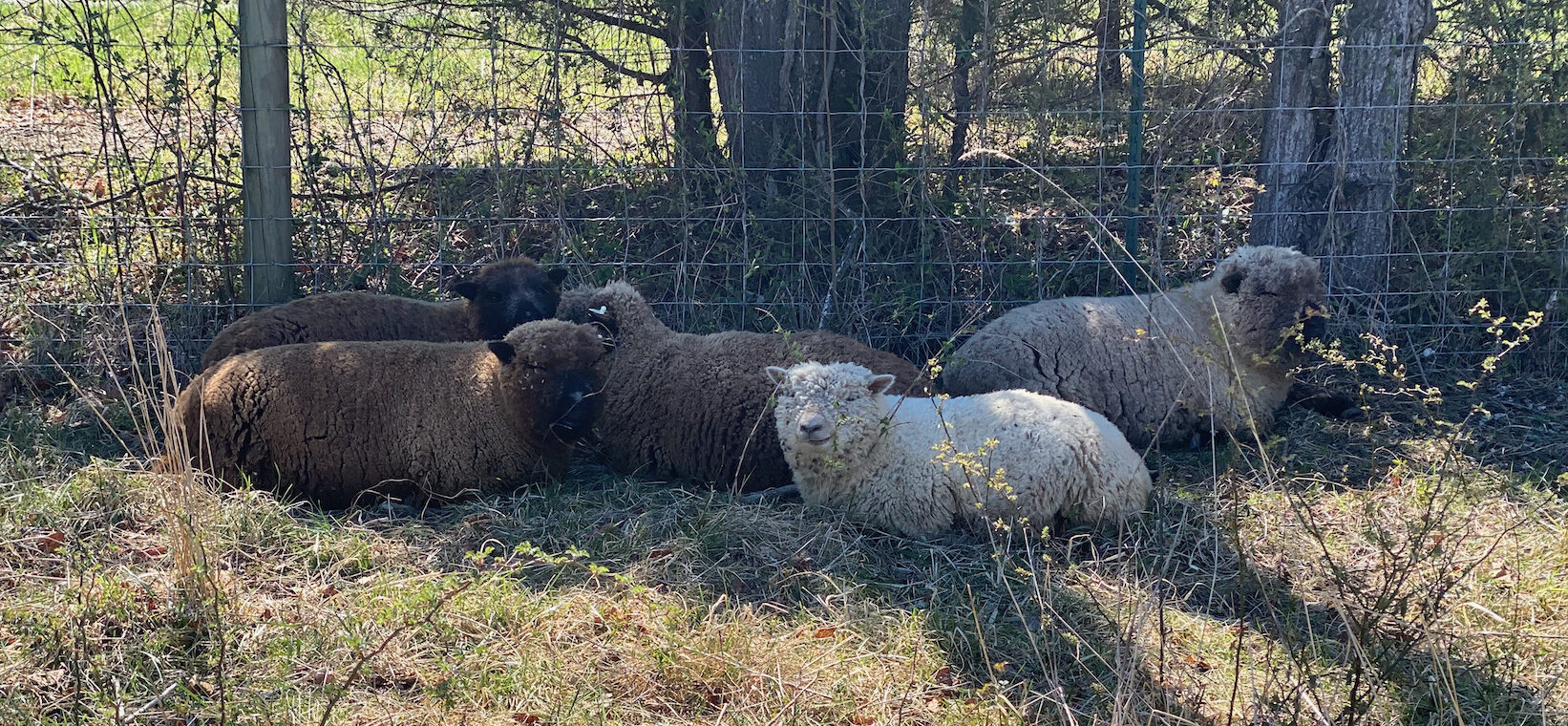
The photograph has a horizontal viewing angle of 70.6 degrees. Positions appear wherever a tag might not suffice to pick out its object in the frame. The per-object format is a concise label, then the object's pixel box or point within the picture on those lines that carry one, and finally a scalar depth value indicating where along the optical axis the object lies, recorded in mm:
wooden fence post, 6750
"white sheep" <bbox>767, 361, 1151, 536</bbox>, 4949
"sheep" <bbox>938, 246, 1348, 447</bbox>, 6336
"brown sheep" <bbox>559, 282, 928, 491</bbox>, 5801
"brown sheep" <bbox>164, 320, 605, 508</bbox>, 5543
